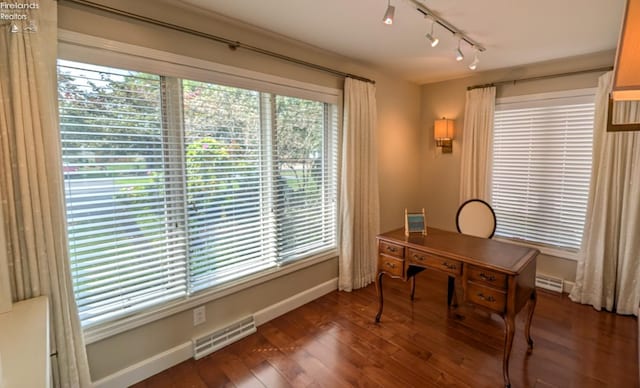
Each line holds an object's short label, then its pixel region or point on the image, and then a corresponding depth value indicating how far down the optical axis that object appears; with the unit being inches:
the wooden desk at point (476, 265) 74.9
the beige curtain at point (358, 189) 122.9
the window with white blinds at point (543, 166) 122.4
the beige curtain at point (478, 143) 138.9
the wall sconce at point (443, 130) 150.4
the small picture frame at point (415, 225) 103.5
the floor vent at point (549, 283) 128.6
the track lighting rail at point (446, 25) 78.3
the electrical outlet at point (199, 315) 89.3
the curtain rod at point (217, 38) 67.8
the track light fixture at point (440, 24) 71.3
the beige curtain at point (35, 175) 56.4
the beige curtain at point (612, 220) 106.5
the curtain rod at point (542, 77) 113.8
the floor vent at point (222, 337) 88.7
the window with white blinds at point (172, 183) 69.6
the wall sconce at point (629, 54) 30.7
